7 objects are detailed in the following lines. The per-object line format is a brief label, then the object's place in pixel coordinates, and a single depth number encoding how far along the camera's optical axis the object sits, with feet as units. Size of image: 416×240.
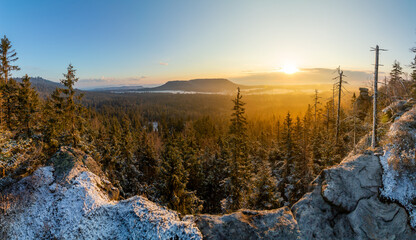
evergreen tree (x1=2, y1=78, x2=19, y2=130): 68.90
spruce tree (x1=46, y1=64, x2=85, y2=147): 61.05
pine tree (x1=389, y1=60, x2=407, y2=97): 138.81
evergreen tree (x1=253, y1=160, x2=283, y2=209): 64.79
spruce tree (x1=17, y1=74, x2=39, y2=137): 70.54
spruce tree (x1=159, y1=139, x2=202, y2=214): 68.54
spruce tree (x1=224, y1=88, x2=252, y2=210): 76.23
